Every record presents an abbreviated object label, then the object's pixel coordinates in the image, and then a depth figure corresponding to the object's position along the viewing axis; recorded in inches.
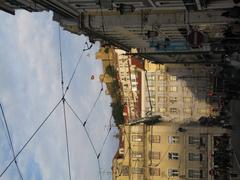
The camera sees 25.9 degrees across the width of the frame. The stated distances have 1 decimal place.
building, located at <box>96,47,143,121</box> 3941.9
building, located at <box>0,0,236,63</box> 1207.6
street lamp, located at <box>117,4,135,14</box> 1244.0
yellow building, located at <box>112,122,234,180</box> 2224.4
